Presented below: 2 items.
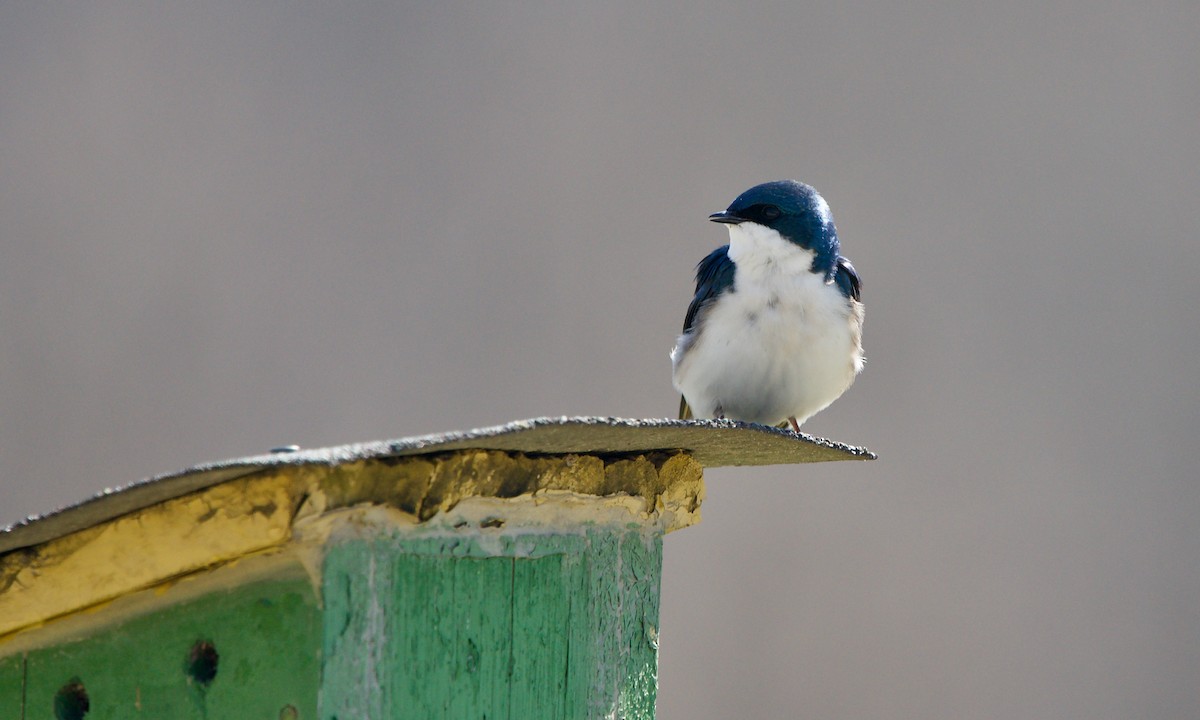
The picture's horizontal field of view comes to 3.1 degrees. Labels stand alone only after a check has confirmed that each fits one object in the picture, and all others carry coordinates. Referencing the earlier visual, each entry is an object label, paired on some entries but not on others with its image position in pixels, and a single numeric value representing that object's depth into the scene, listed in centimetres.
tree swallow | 778
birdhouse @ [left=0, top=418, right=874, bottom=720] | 757
